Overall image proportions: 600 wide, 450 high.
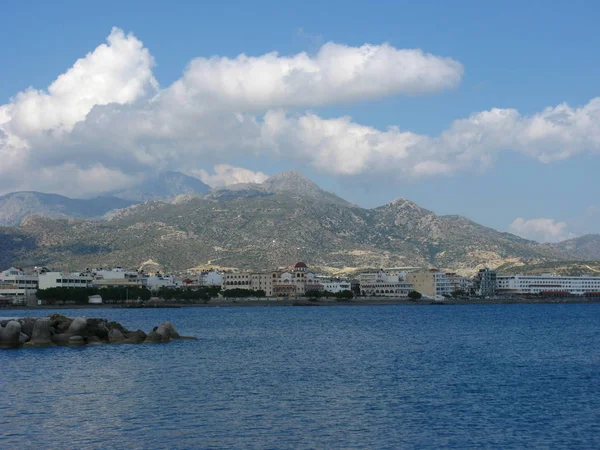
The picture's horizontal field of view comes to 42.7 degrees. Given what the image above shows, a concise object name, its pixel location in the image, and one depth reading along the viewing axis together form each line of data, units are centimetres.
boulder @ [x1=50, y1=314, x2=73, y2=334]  7894
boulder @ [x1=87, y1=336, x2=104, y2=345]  7641
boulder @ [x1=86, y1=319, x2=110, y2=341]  7800
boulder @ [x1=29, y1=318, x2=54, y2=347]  7319
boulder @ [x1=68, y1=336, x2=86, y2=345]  7438
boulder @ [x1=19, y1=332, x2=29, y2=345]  7325
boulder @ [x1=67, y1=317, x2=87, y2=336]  7656
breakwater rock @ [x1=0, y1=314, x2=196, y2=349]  7306
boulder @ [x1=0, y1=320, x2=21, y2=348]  7150
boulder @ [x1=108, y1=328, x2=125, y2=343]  7719
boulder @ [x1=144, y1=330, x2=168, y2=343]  7681
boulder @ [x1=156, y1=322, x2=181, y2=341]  7800
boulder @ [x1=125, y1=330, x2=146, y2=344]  7669
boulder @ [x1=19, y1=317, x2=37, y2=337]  7812
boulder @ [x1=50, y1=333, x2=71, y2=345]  7538
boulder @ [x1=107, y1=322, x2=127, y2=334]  7980
